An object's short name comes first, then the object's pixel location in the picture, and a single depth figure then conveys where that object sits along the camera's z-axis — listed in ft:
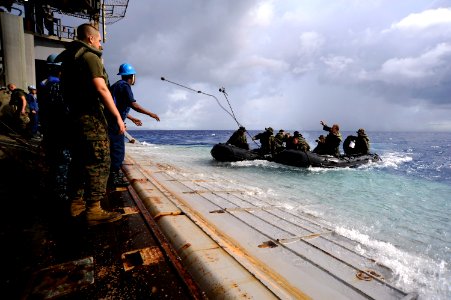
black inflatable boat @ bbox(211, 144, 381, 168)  41.61
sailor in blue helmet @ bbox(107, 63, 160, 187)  12.86
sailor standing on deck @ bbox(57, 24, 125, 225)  7.90
